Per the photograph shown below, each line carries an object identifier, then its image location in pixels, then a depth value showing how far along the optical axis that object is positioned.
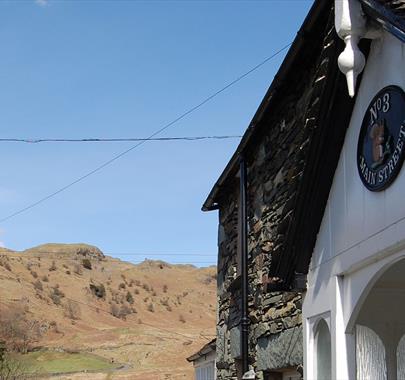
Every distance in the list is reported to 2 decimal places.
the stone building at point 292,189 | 5.66
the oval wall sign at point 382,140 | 5.24
